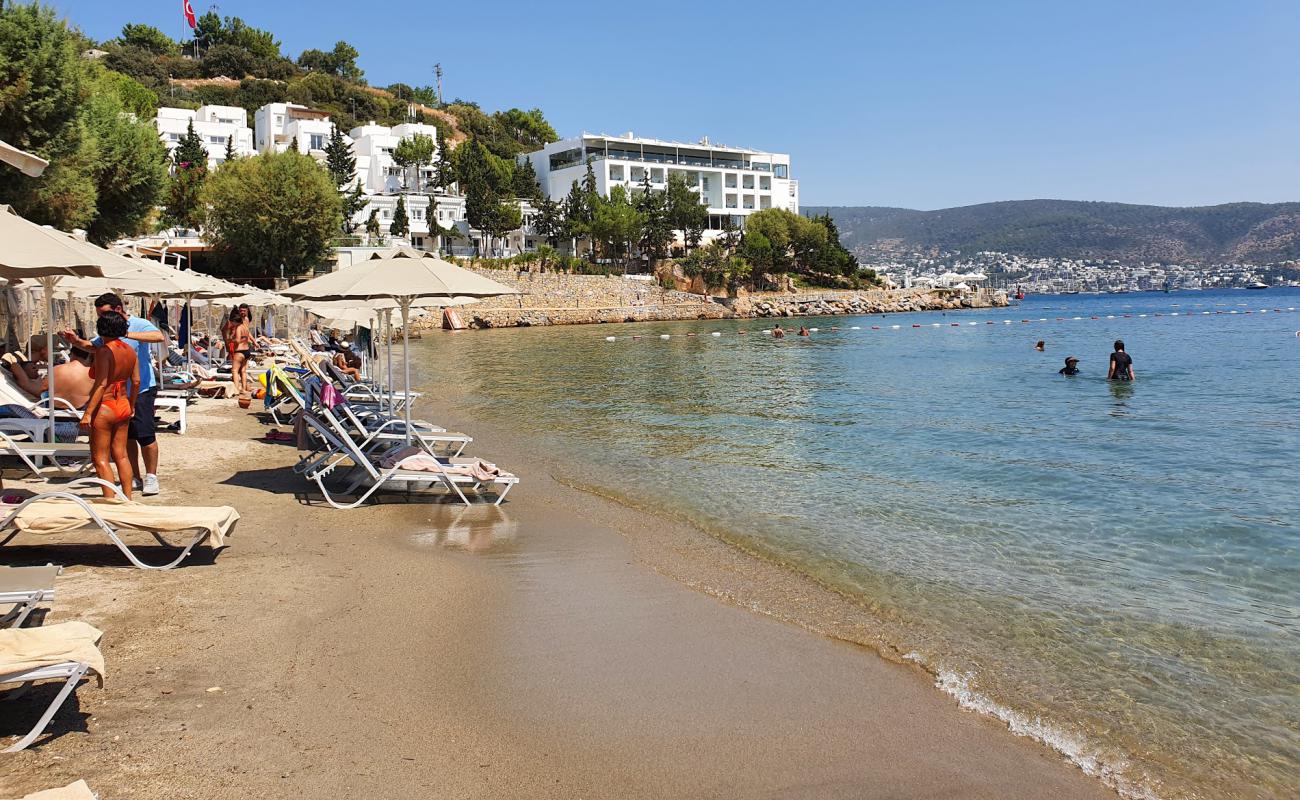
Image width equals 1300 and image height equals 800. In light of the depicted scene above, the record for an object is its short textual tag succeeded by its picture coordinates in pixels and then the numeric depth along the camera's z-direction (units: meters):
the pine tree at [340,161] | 73.88
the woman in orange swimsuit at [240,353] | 17.20
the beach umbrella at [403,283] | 9.09
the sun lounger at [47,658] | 3.62
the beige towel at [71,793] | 2.99
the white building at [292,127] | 81.25
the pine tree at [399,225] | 72.81
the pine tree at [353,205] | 67.50
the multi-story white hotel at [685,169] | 92.62
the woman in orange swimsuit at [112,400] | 7.66
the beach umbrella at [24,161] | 4.90
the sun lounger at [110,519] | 5.84
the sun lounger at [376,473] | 9.00
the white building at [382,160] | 84.44
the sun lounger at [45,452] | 8.62
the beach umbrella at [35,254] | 6.23
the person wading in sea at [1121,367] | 23.89
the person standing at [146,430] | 8.51
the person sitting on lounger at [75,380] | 11.17
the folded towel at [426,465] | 9.30
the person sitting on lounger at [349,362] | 16.73
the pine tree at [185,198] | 56.00
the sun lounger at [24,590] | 4.42
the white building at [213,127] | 77.62
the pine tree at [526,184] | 88.19
